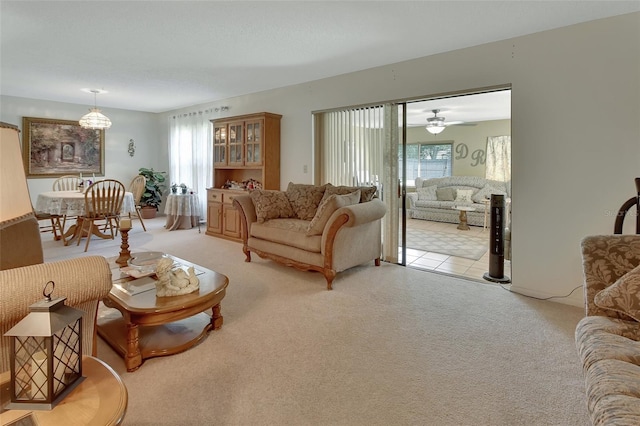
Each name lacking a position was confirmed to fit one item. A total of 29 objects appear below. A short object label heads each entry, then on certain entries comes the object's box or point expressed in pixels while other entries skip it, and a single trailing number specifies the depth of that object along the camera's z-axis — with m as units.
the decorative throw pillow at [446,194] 7.55
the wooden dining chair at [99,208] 4.70
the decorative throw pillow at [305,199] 4.03
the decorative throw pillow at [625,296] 1.42
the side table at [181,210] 6.10
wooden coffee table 1.94
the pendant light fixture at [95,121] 5.30
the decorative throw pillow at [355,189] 3.77
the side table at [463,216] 6.54
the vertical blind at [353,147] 4.22
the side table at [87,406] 0.82
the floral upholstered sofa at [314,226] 3.27
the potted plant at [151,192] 7.31
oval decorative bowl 2.49
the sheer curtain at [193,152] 6.57
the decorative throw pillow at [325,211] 3.30
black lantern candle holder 0.85
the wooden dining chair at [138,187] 6.68
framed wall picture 6.17
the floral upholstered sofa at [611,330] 1.03
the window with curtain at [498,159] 7.54
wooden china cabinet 5.15
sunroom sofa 7.10
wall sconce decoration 7.47
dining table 4.68
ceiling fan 6.43
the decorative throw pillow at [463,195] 7.34
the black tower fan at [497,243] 3.59
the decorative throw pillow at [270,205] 4.02
